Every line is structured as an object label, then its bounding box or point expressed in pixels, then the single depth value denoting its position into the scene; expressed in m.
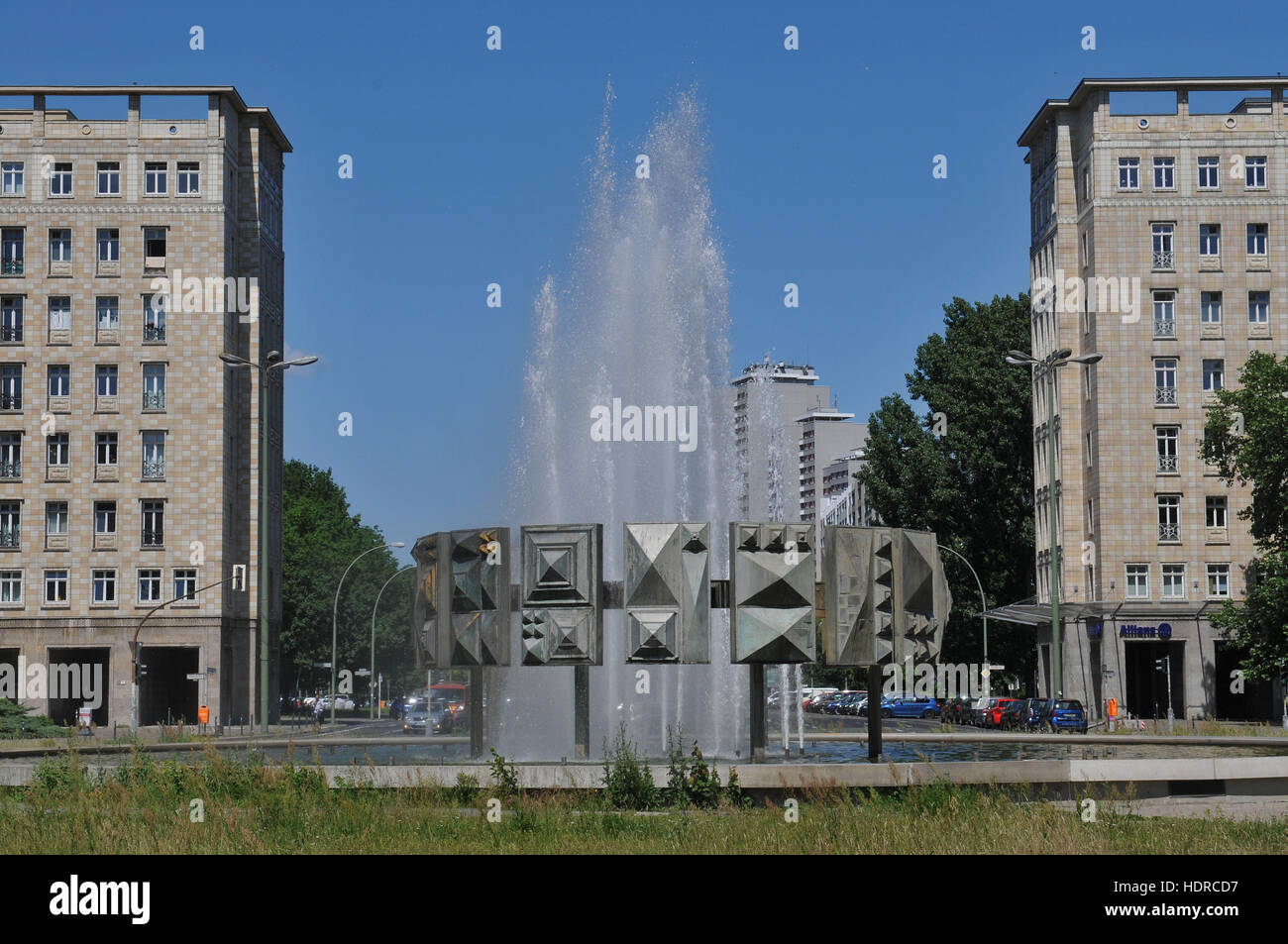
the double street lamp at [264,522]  48.88
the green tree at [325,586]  93.44
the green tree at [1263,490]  51.91
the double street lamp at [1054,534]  51.91
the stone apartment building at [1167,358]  67.44
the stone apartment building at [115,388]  68.69
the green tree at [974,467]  79.25
